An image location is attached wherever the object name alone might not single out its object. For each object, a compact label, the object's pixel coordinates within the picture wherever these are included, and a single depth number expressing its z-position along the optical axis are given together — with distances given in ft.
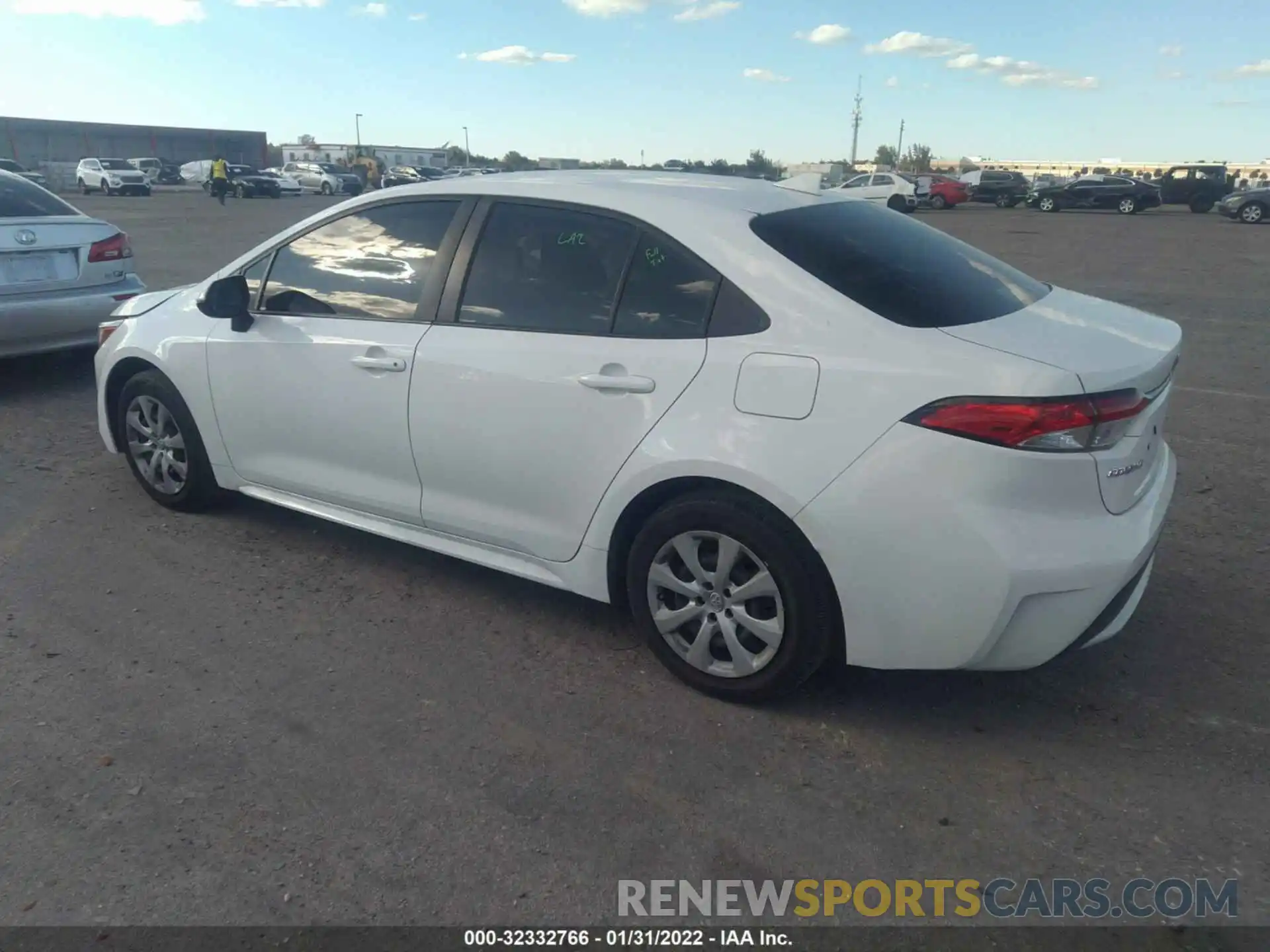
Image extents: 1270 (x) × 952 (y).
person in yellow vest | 120.06
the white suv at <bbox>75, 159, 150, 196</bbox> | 146.10
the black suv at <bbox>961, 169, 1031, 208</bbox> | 146.10
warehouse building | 222.28
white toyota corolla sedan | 9.16
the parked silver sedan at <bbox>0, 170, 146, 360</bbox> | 21.80
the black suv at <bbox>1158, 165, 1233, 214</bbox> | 120.37
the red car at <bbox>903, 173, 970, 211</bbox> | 135.95
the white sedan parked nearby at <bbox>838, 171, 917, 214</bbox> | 120.49
